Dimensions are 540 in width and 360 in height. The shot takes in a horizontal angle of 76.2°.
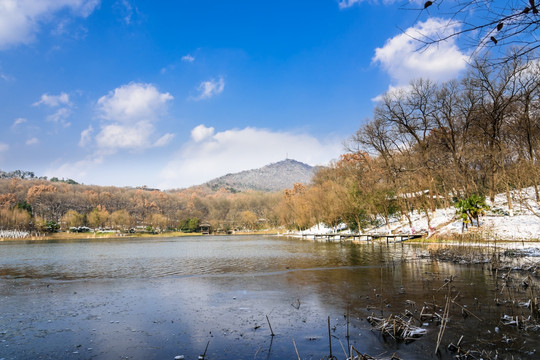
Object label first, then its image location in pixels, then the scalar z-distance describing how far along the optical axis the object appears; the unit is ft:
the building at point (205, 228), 460.79
